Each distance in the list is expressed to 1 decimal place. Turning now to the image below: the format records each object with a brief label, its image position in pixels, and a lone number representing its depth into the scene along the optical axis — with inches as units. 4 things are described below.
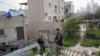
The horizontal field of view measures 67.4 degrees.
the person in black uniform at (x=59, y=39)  161.1
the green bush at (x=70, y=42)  277.3
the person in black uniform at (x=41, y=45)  172.1
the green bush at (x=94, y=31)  326.0
